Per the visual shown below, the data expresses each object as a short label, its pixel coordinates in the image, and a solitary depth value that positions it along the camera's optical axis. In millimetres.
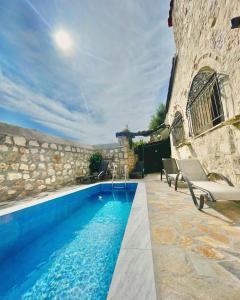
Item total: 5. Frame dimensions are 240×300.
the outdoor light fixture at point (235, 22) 2064
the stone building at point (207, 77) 2627
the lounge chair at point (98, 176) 7410
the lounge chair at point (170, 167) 5504
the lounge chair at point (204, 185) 2007
